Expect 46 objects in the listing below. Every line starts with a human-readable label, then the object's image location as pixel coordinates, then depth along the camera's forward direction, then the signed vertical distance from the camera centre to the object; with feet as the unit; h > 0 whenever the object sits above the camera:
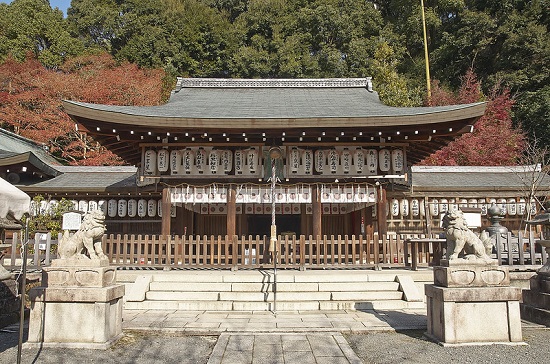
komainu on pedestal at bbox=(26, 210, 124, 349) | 21.04 -3.94
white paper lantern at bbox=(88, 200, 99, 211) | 56.03 +3.60
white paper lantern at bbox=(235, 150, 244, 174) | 44.91 +7.54
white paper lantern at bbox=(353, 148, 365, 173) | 44.96 +7.59
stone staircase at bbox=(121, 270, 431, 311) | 31.22 -4.97
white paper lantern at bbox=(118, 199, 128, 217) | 55.26 +3.11
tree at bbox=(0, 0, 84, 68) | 113.39 +57.15
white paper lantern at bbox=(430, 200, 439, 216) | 56.39 +2.83
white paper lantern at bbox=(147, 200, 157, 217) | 53.93 +2.95
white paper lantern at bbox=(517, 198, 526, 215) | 57.62 +2.81
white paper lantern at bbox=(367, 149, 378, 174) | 45.01 +7.47
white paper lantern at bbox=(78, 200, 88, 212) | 56.08 +3.40
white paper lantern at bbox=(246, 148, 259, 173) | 44.73 +7.72
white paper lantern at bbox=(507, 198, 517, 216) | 57.77 +2.82
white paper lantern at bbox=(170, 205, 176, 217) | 49.87 +2.35
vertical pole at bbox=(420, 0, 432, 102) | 112.98 +50.13
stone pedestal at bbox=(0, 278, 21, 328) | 26.57 -4.88
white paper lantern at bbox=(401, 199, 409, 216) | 55.88 +3.03
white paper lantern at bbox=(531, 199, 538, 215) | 56.70 +2.91
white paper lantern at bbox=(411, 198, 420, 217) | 56.59 +3.13
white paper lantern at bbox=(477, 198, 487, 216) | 57.31 +3.39
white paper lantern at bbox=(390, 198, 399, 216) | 55.42 +2.94
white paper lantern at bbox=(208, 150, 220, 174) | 44.86 +7.44
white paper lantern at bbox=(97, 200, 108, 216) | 55.93 +3.65
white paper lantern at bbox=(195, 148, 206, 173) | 44.88 +7.69
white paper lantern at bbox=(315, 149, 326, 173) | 45.03 +7.63
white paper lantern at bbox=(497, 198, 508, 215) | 57.93 +3.11
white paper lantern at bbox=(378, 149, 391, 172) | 44.91 +7.56
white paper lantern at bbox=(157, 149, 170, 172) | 44.73 +7.70
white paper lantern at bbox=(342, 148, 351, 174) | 45.01 +7.51
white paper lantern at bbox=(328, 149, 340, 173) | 44.91 +7.60
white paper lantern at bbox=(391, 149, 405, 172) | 45.09 +7.58
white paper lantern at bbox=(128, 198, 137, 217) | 54.60 +3.01
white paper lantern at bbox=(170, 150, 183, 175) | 44.88 +7.49
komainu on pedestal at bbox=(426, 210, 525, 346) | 21.11 -3.95
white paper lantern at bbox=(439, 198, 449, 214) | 56.18 +3.09
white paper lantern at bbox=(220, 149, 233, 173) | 45.01 +7.68
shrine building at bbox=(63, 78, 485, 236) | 40.42 +9.14
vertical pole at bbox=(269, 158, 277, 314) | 33.06 -0.52
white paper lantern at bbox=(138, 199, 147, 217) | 54.19 +3.17
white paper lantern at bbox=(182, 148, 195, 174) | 44.96 +7.59
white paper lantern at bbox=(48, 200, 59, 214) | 54.24 +3.47
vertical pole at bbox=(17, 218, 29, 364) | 15.31 -1.85
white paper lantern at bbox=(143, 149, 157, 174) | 44.80 +7.51
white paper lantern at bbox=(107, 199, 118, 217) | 55.57 +3.07
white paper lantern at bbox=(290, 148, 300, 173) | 44.78 +7.61
